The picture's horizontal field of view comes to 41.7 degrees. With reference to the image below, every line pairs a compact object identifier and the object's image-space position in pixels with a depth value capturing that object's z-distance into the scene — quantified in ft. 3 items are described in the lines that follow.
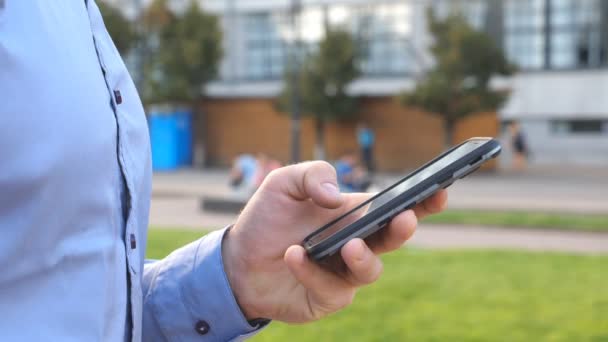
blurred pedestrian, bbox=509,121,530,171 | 94.22
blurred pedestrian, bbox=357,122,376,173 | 88.12
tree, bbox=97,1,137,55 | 92.79
